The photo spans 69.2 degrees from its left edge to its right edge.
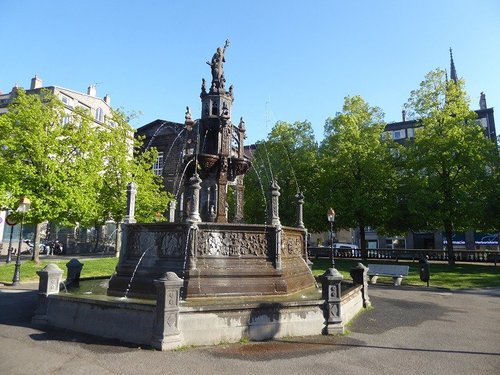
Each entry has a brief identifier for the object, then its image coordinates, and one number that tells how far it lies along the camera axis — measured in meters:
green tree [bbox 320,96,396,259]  30.22
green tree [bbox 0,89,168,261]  22.95
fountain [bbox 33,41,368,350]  7.88
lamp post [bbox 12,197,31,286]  17.33
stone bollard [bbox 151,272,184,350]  7.39
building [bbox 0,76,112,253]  53.97
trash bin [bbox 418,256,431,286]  18.89
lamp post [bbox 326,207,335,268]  21.47
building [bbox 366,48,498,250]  46.59
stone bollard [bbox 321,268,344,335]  8.89
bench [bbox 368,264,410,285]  19.38
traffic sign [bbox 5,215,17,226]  23.19
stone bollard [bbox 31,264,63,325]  9.65
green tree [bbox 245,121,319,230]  34.47
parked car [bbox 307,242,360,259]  35.94
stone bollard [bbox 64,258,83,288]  13.32
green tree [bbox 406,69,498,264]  27.06
